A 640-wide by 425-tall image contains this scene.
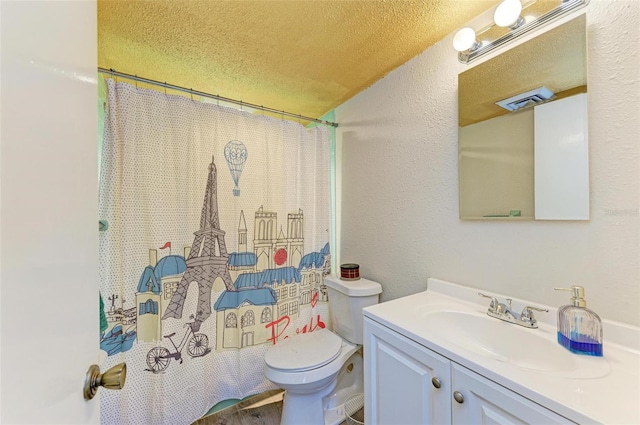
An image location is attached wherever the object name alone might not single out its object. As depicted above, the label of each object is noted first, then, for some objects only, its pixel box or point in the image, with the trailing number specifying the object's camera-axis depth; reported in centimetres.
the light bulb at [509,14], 94
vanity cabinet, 63
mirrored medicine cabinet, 86
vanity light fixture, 89
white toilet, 129
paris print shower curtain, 129
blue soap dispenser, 73
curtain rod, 128
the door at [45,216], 29
